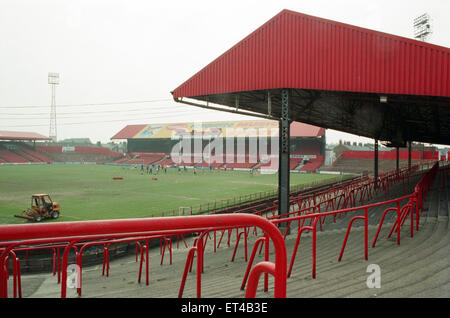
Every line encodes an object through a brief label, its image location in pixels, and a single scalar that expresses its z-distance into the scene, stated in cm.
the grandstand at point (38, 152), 8000
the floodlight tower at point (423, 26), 4962
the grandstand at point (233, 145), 6512
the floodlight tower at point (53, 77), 10456
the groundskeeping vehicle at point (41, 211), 1952
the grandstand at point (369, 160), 5769
